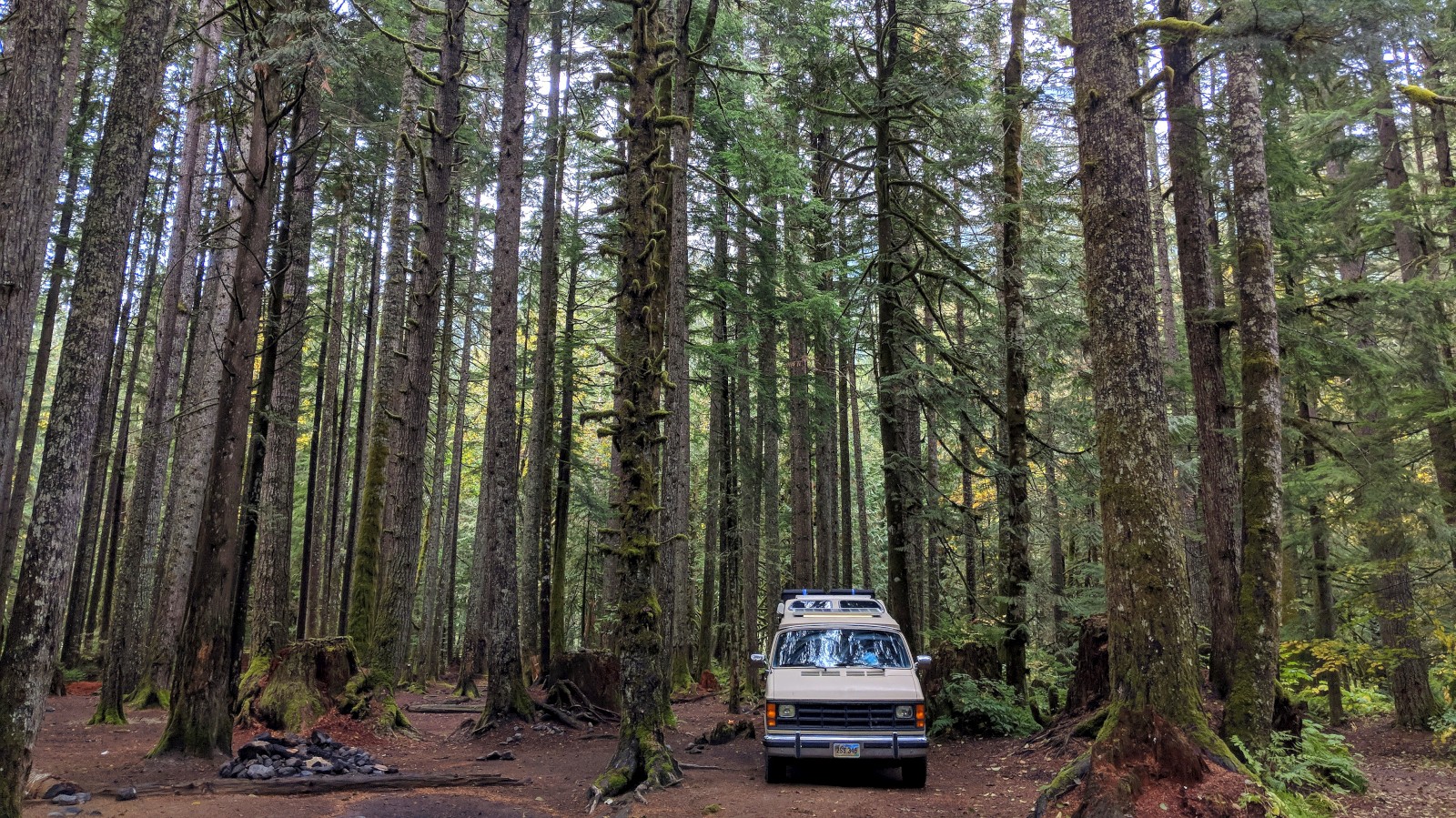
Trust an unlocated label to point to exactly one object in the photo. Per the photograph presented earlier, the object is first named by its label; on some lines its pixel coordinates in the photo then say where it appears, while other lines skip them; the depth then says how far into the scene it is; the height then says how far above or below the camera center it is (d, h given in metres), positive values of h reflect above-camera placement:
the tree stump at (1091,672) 11.20 -1.64
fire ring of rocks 8.69 -2.42
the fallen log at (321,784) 7.88 -2.48
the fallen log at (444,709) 17.62 -3.52
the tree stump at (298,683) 11.86 -2.06
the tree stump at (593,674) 15.13 -2.32
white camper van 9.33 -1.76
